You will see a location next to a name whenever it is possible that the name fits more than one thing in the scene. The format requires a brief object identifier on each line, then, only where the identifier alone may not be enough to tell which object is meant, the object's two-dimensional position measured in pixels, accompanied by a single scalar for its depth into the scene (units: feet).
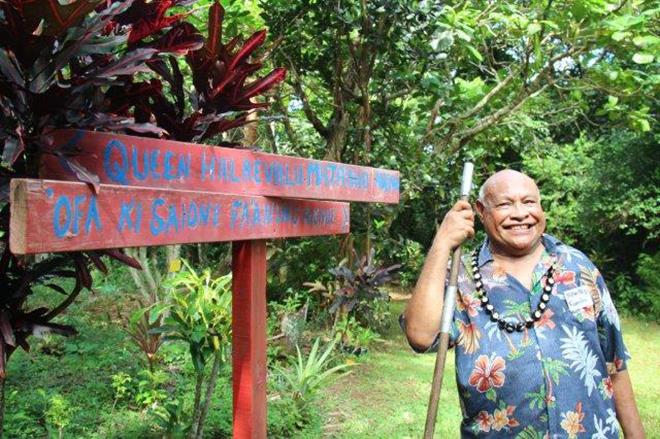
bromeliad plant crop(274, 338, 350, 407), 13.47
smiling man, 5.63
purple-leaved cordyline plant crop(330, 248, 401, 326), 18.17
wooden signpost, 4.01
